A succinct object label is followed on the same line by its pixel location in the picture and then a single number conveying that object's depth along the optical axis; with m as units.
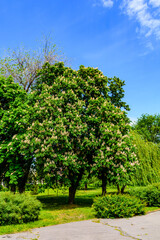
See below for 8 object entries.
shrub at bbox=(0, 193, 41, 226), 9.32
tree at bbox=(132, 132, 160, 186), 19.88
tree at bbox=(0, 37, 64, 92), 26.80
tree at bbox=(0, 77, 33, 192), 17.25
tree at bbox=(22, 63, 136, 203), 14.45
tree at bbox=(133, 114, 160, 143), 58.47
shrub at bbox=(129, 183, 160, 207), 16.05
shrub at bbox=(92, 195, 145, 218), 10.95
